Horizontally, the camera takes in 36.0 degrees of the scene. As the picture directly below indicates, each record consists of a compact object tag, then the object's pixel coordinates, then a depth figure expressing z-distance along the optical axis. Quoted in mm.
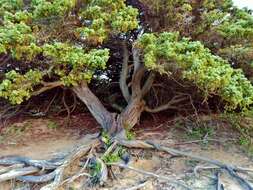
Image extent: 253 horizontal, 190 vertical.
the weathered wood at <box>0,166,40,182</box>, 4607
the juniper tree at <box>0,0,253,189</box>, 4789
